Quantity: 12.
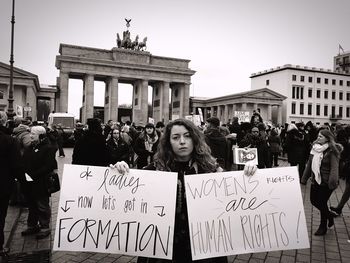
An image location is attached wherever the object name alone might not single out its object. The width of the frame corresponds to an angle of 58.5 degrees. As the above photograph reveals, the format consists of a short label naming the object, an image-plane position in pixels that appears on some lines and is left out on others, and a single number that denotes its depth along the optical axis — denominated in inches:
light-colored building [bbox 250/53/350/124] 2975.6
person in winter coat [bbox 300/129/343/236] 217.0
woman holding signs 96.9
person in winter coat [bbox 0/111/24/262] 172.4
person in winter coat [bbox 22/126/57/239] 212.5
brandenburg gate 2087.8
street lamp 669.9
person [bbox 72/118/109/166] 245.3
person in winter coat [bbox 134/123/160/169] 364.2
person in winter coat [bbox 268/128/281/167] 536.9
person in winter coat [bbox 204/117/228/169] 329.1
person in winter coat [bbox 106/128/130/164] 332.2
